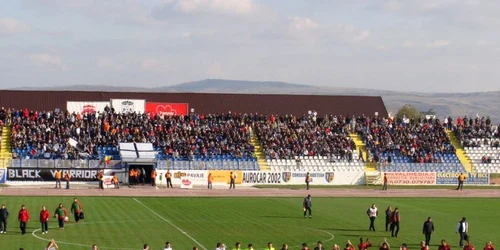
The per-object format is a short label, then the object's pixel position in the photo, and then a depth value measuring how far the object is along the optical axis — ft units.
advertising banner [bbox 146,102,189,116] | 337.31
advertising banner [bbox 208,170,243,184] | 266.36
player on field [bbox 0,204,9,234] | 141.18
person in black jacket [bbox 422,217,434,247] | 139.23
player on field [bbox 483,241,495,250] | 116.76
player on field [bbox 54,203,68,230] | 147.13
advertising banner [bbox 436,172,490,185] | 286.87
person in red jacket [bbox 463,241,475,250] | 115.85
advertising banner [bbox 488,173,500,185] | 293.43
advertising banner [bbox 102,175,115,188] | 244.42
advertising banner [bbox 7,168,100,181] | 251.80
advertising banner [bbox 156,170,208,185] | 260.42
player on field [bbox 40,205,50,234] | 140.64
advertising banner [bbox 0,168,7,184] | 248.93
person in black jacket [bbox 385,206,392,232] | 150.46
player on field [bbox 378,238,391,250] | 112.68
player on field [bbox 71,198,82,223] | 155.84
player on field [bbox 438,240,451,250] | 116.97
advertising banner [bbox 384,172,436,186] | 282.77
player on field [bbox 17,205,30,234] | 140.15
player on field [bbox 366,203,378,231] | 155.02
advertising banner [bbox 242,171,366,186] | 272.72
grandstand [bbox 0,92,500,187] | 267.39
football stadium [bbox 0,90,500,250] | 151.72
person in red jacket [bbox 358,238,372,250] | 119.65
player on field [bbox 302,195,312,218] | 175.01
